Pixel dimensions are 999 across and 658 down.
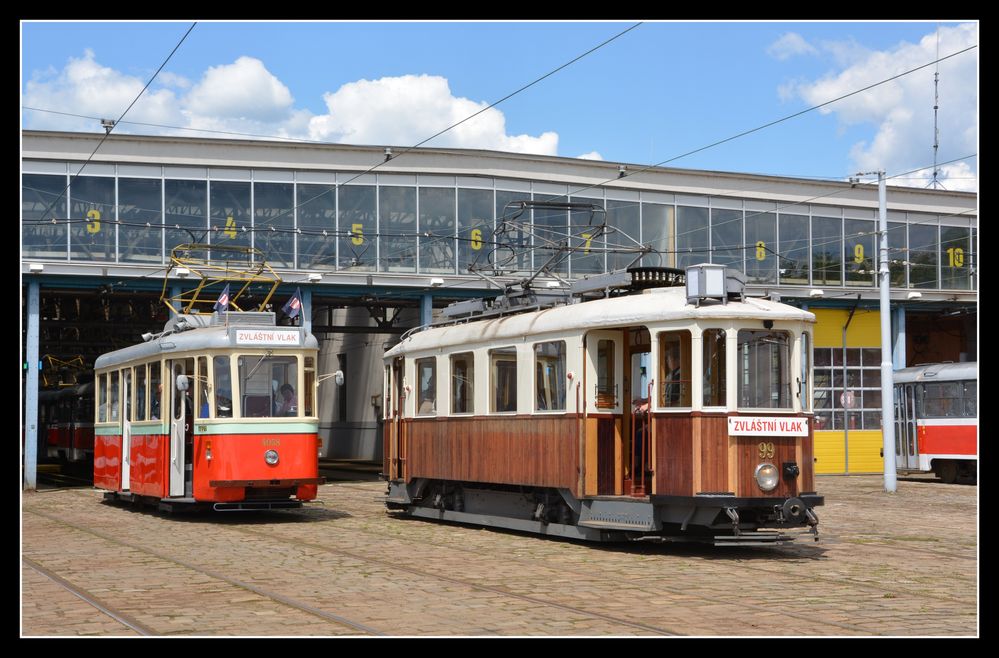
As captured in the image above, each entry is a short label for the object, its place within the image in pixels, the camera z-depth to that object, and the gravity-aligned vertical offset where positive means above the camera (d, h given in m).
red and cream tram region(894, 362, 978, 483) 30.83 -0.84
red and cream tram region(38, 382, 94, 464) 34.91 -1.00
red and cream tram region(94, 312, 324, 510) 18.19 -0.40
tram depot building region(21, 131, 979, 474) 29.39 +3.91
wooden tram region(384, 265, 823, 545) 13.64 -0.31
